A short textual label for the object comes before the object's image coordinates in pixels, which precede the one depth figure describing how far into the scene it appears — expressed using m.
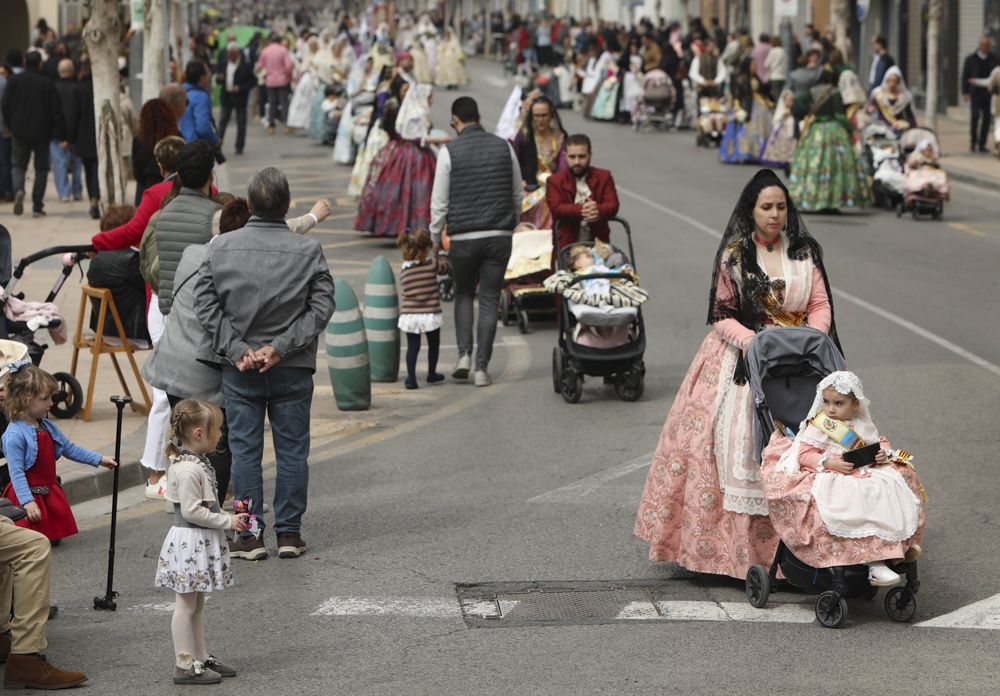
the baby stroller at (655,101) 36.75
